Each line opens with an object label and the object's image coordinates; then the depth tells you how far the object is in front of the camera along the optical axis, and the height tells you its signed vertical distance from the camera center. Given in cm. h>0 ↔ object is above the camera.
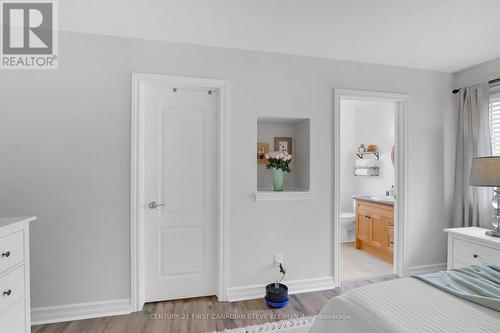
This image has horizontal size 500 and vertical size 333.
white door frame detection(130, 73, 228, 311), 241 -16
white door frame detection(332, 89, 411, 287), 303 -1
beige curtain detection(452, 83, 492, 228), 296 +18
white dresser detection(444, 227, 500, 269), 233 -75
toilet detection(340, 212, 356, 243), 480 -112
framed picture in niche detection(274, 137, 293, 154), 314 +25
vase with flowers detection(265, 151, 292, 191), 280 +0
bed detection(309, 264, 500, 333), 107 -63
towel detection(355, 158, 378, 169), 492 +5
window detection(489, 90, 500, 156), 289 +49
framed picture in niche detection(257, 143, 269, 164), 304 +15
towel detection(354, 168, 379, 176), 487 -11
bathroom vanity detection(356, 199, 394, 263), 374 -94
